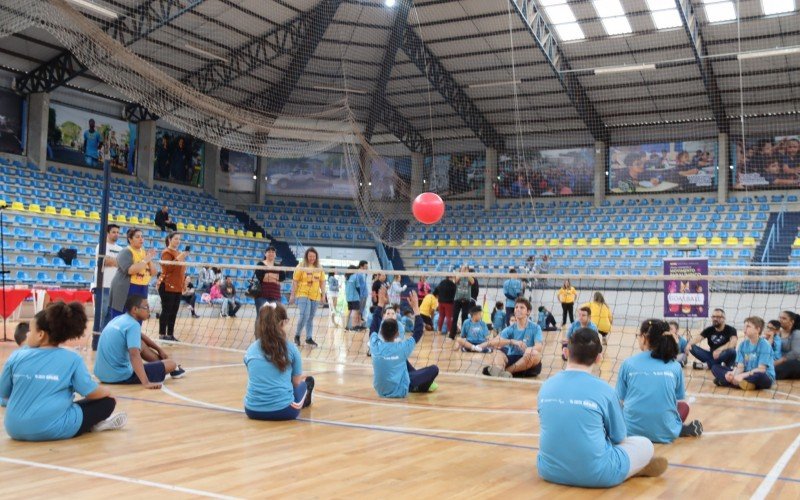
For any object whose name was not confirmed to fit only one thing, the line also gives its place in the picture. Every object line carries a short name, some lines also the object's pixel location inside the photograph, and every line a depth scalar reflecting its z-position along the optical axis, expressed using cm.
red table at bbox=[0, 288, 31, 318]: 1376
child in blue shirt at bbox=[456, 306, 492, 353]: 1270
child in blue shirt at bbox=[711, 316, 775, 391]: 872
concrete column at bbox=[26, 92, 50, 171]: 2608
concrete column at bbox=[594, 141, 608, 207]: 2980
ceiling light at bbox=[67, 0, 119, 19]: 1747
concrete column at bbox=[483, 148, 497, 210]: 3159
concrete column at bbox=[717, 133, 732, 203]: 2781
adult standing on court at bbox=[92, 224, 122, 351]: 1066
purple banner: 1426
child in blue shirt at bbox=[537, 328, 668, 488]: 406
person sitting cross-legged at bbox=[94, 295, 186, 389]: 714
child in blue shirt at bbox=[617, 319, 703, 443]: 537
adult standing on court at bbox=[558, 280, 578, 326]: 1941
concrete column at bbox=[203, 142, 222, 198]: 3297
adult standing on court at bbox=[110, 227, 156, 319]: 929
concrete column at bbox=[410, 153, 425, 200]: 3150
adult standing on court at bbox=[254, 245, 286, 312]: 1186
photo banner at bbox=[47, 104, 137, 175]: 2719
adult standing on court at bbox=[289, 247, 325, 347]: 1177
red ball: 1573
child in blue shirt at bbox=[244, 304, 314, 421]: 587
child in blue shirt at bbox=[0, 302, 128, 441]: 476
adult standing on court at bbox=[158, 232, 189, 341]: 1119
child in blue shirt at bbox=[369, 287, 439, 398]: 727
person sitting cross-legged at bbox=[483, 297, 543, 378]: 929
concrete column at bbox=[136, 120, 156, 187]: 3027
